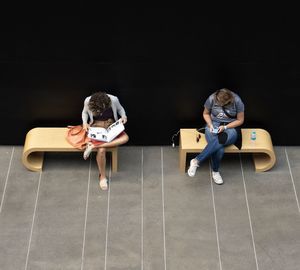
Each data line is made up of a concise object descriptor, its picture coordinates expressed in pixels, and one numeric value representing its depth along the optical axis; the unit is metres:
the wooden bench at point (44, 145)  7.03
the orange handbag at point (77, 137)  6.99
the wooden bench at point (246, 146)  7.06
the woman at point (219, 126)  6.89
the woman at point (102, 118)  6.71
